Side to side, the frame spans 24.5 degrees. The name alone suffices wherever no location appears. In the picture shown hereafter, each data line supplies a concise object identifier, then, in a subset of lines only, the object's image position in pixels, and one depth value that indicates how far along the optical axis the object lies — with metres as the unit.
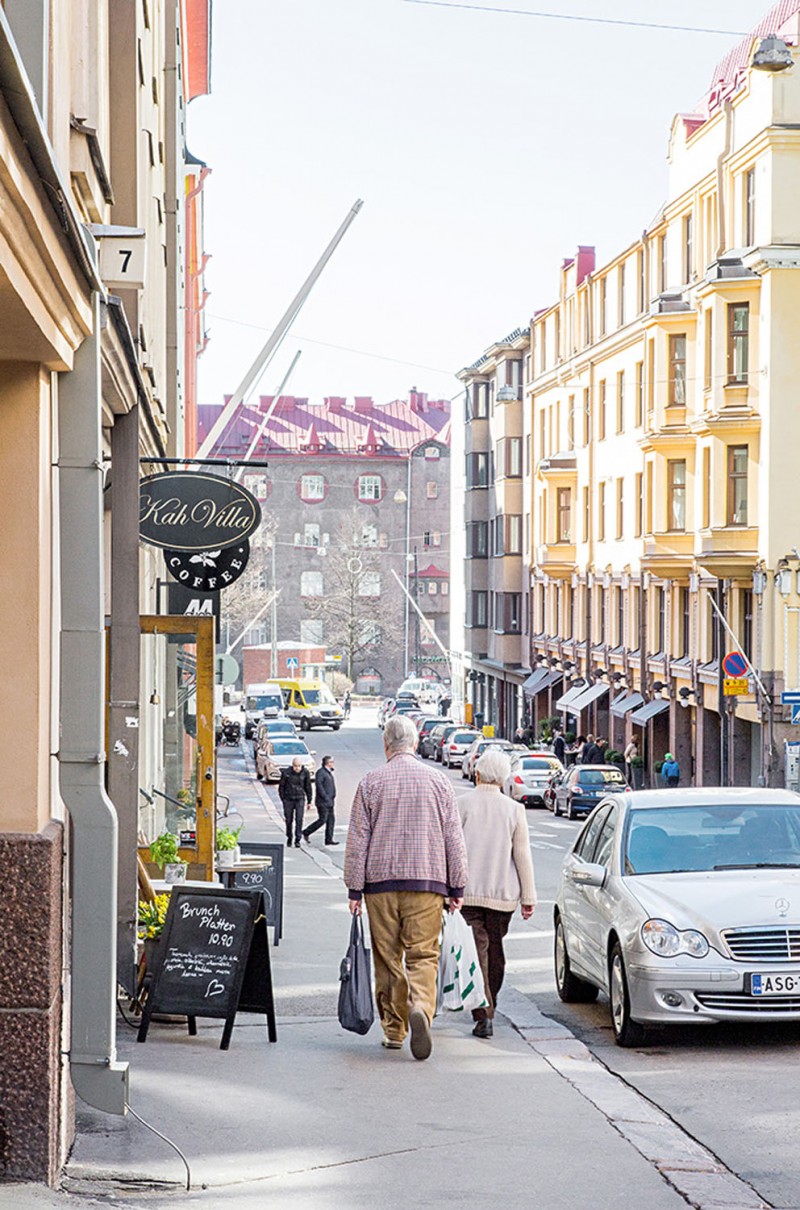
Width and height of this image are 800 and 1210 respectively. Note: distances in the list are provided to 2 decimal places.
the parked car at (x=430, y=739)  68.50
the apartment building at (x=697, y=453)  43.66
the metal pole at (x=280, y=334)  18.27
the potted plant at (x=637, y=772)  52.94
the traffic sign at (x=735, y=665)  42.00
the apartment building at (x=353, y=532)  113.50
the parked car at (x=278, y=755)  54.16
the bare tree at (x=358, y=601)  112.31
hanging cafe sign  13.80
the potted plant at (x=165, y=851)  14.41
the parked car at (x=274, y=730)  61.34
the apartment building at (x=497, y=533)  78.75
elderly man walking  9.80
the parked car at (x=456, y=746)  63.06
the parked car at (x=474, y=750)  52.69
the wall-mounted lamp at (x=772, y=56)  40.50
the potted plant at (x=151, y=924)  10.27
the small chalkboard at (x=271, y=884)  15.30
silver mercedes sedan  10.41
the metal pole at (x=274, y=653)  99.54
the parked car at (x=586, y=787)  44.38
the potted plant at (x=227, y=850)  15.43
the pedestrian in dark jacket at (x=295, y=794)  32.62
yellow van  88.19
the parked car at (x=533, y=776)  48.50
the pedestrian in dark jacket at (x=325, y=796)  33.41
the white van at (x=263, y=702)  82.31
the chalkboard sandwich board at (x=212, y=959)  9.82
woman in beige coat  10.90
